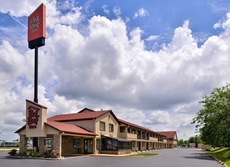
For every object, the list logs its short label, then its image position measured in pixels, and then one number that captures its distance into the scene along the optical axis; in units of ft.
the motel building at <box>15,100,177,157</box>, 75.84
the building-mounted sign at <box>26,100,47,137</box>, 75.41
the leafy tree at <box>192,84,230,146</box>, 86.54
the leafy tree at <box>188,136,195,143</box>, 308.77
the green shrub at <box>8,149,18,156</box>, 78.73
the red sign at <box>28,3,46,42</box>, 95.02
